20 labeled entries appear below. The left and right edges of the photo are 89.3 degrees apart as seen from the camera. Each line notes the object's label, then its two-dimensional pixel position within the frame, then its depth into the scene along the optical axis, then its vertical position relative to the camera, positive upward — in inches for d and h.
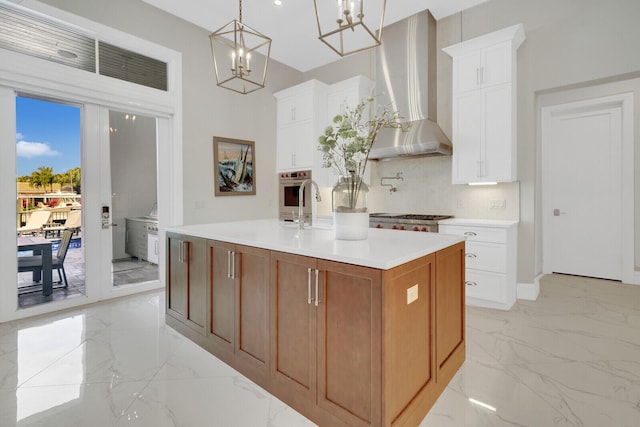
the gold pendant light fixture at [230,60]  181.5 +87.8
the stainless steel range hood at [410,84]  152.5 +62.8
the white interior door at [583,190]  175.9 +9.6
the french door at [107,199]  120.9 +5.0
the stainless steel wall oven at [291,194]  197.6 +9.3
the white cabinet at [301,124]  192.1 +52.2
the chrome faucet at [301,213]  88.6 -1.3
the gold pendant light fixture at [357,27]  154.5 +98.2
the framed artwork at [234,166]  181.8 +25.0
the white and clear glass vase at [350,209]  74.0 -0.2
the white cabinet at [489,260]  130.1 -21.7
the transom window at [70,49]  119.1 +66.3
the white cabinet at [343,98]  184.2 +64.6
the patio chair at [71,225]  133.6 -6.3
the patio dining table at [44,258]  128.1 -19.4
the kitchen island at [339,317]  55.3 -22.4
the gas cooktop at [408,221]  144.5 -6.3
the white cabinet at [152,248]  162.6 -19.5
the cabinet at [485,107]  135.6 +44.0
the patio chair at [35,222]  126.8 -4.7
